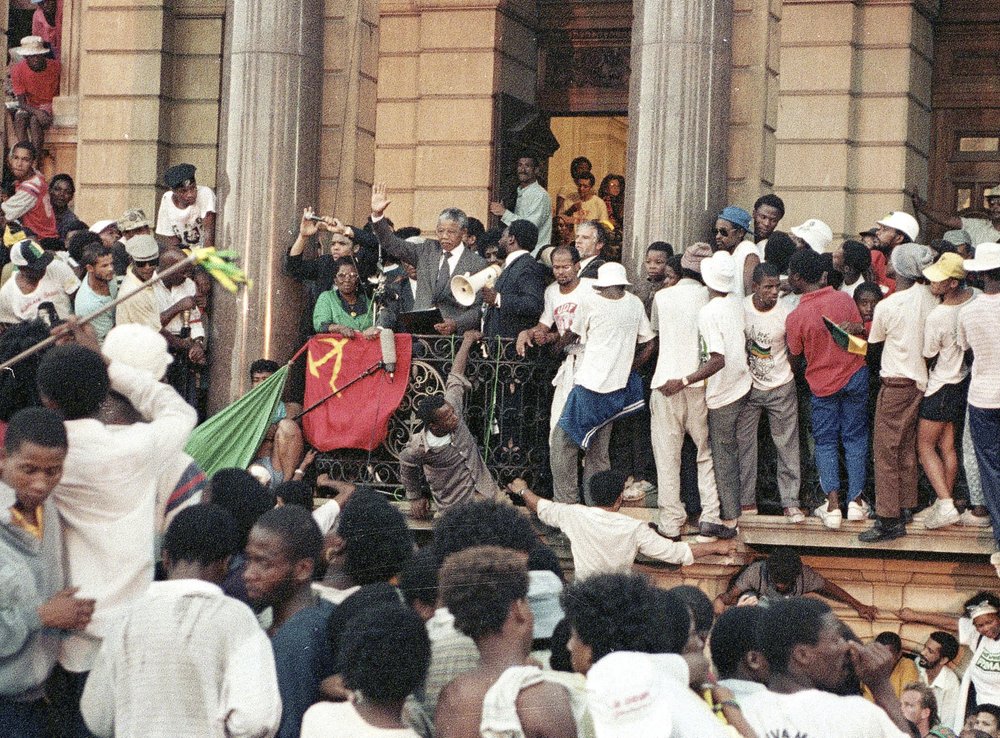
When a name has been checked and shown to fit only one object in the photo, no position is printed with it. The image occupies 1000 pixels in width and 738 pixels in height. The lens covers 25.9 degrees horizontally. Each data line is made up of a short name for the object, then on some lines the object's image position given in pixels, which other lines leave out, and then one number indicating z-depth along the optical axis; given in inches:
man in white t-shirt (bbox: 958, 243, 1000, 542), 558.6
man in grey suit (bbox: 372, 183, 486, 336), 636.1
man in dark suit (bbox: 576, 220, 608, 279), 640.4
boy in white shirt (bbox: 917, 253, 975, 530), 570.9
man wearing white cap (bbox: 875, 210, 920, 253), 631.2
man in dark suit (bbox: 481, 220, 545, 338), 621.6
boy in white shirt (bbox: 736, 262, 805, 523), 593.0
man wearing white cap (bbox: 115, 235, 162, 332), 625.9
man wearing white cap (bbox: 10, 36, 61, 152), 839.7
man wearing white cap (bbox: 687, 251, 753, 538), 588.0
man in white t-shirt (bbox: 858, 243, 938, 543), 575.8
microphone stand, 638.5
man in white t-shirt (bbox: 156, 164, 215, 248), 701.9
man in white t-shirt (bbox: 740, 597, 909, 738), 301.4
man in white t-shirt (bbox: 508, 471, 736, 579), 514.0
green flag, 580.4
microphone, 632.4
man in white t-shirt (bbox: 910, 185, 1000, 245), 689.6
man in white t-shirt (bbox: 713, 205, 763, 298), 615.8
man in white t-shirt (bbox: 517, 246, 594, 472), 611.2
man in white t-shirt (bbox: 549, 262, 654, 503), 601.6
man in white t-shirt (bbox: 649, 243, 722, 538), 597.3
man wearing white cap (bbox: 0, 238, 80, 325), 650.2
